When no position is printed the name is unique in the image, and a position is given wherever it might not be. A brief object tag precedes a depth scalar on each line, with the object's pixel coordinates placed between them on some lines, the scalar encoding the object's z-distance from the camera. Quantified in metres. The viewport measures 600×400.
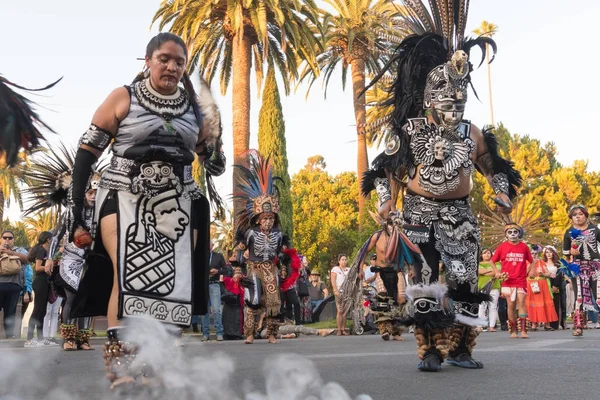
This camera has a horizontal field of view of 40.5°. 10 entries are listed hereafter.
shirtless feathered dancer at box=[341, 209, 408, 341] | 11.90
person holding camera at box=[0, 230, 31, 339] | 11.52
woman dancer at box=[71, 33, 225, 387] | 4.45
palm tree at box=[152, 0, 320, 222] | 25.17
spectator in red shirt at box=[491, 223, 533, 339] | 12.73
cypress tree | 30.08
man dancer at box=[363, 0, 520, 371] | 6.32
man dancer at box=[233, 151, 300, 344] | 11.75
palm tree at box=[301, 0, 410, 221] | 30.73
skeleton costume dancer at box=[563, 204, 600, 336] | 11.88
